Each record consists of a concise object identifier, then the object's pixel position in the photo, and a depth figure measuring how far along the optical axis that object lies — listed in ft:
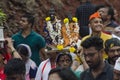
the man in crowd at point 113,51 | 34.03
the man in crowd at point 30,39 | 40.58
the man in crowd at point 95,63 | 30.00
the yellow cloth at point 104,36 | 38.05
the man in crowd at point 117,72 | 28.65
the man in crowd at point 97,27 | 37.87
